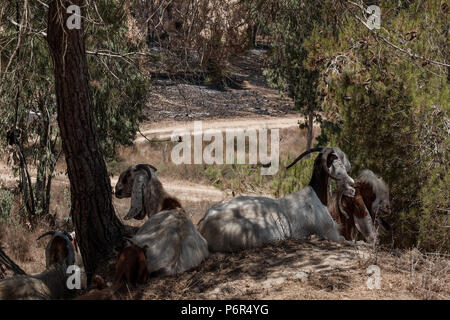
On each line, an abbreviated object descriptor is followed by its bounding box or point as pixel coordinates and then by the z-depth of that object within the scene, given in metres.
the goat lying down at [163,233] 6.34
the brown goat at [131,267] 5.93
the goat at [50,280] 5.83
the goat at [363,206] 8.05
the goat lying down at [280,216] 7.25
